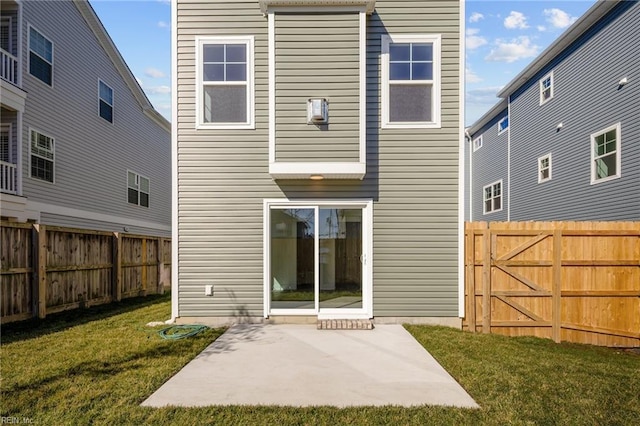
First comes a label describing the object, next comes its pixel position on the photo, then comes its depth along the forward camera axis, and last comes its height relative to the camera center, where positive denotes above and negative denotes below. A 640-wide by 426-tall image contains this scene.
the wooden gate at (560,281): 5.80 -0.97
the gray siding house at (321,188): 6.15 +0.56
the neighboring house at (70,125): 8.58 +2.79
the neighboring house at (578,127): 8.68 +2.84
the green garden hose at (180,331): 5.26 -1.72
